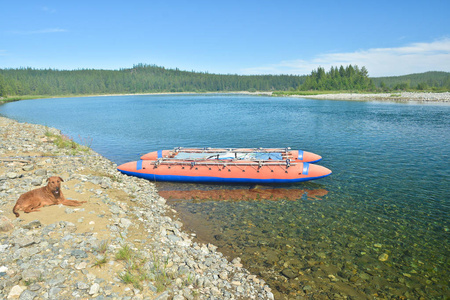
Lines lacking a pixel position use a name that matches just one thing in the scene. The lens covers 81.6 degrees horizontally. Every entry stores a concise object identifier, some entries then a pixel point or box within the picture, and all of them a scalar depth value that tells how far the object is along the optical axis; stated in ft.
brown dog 27.85
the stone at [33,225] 24.44
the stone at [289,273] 26.35
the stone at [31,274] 18.52
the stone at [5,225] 23.70
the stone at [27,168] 41.06
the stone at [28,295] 16.85
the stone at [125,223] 29.00
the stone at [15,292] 16.97
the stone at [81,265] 20.33
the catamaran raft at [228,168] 50.47
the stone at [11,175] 36.84
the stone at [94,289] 18.17
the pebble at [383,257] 29.17
